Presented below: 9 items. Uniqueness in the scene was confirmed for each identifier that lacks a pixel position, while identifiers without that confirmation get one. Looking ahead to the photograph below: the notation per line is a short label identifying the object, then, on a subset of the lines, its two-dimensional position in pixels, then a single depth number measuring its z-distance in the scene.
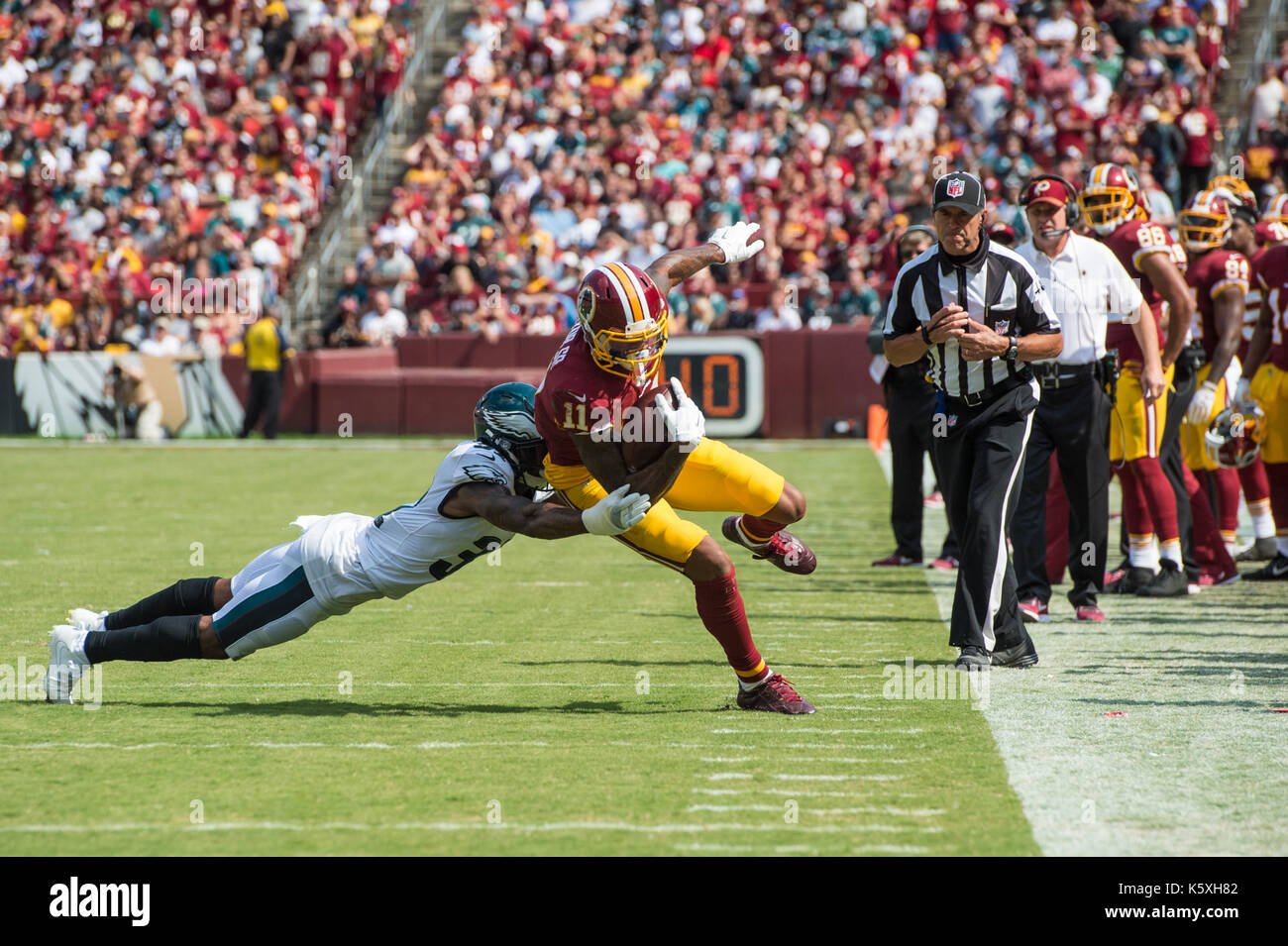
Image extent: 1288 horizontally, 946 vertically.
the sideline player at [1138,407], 16.00
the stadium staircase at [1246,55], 39.00
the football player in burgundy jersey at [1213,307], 17.12
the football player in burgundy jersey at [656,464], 10.26
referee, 12.30
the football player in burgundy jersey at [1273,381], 18.11
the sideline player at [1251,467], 19.02
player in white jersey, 11.01
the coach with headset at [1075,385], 14.74
